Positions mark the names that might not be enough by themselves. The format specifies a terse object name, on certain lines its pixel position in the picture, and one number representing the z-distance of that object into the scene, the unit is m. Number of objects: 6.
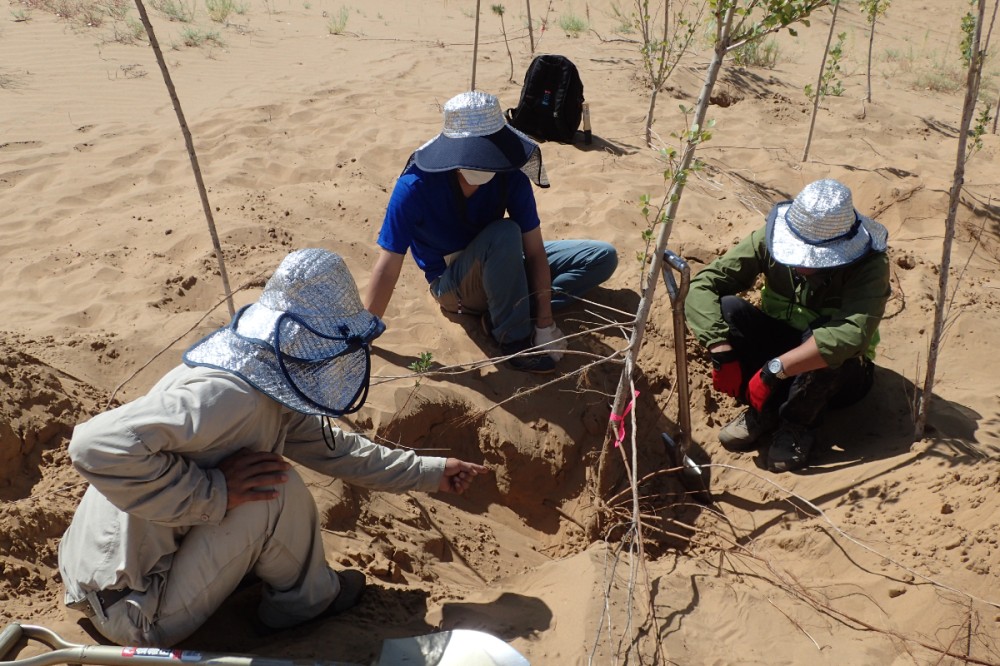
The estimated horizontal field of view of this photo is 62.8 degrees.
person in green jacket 2.79
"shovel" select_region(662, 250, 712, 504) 2.65
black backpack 5.58
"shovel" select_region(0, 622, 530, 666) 1.87
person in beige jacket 1.72
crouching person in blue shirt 3.02
